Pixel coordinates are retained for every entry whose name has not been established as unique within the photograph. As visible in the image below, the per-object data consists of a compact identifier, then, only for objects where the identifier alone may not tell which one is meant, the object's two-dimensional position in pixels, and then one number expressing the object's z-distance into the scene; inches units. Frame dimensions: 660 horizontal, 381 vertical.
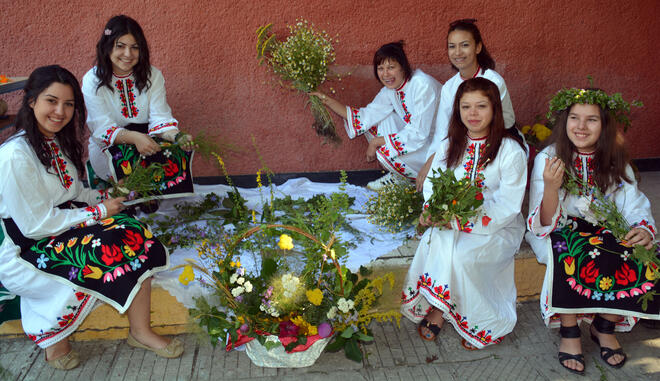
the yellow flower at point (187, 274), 91.9
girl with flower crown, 103.8
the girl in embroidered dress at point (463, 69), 136.4
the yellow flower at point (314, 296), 92.1
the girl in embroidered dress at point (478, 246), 109.7
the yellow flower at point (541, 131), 168.9
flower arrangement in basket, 95.6
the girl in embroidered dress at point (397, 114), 151.3
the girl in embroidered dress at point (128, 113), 130.1
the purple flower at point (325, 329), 95.0
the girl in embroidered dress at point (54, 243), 98.2
